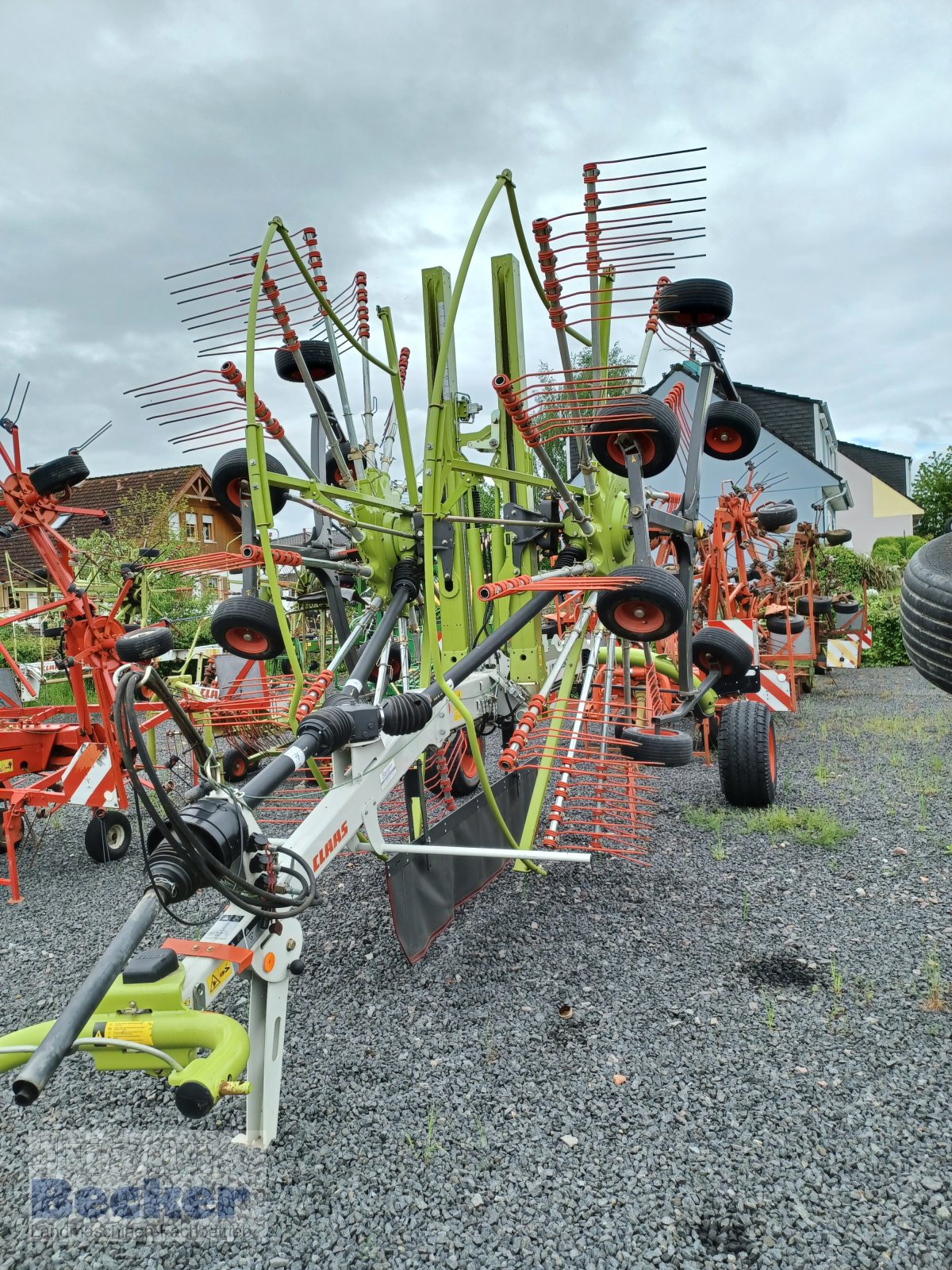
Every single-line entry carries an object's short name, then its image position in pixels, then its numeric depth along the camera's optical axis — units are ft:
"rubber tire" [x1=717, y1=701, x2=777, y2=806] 18.66
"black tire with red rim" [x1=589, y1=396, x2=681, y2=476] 12.39
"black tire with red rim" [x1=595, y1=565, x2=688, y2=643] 12.18
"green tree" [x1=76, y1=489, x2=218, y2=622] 44.45
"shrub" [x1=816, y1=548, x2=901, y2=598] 63.57
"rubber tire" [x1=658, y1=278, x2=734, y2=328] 14.32
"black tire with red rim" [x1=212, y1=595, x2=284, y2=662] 13.48
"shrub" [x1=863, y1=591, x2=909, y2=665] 50.67
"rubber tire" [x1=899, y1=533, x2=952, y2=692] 7.56
